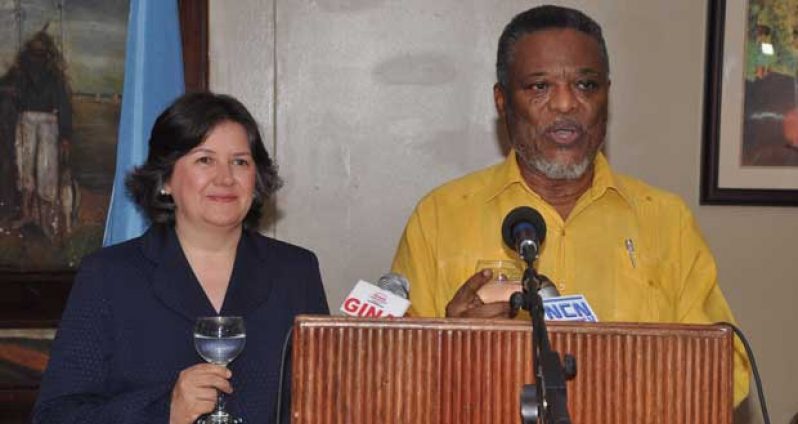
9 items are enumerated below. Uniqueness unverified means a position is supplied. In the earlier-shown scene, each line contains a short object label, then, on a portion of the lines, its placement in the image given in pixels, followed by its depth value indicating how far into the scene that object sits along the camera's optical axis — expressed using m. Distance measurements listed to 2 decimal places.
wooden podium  2.00
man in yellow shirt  2.44
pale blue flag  3.05
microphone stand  1.73
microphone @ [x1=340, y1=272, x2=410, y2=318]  2.10
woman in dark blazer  2.39
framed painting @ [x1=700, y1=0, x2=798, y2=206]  3.60
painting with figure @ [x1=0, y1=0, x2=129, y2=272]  3.55
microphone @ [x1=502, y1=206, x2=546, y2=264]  1.99
